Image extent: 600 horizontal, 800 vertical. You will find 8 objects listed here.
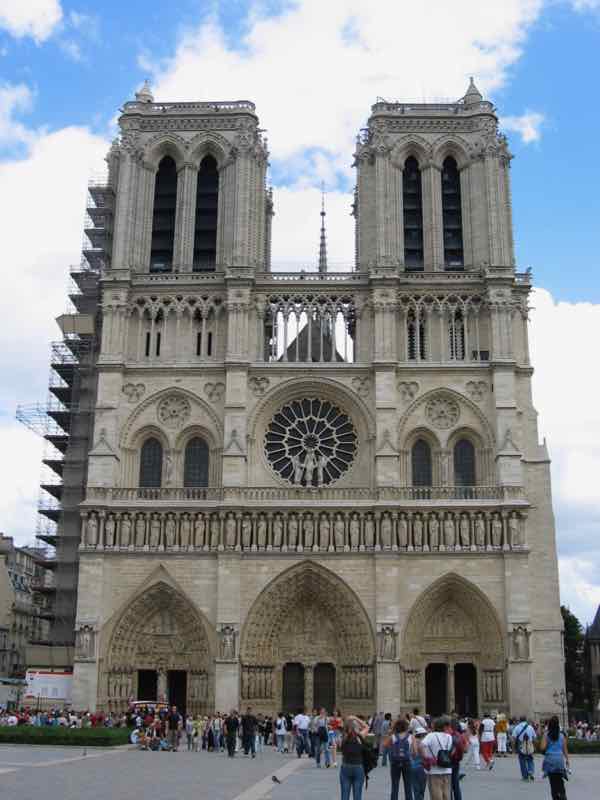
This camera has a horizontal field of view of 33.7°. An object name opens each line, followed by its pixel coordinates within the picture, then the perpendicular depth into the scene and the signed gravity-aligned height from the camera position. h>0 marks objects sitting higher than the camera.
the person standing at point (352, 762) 12.95 -0.86
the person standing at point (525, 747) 18.97 -0.96
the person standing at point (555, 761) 13.38 -0.86
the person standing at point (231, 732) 25.12 -0.95
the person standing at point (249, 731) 25.09 -0.93
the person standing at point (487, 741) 23.23 -1.05
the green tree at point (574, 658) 57.75 +2.13
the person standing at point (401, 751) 13.79 -0.78
